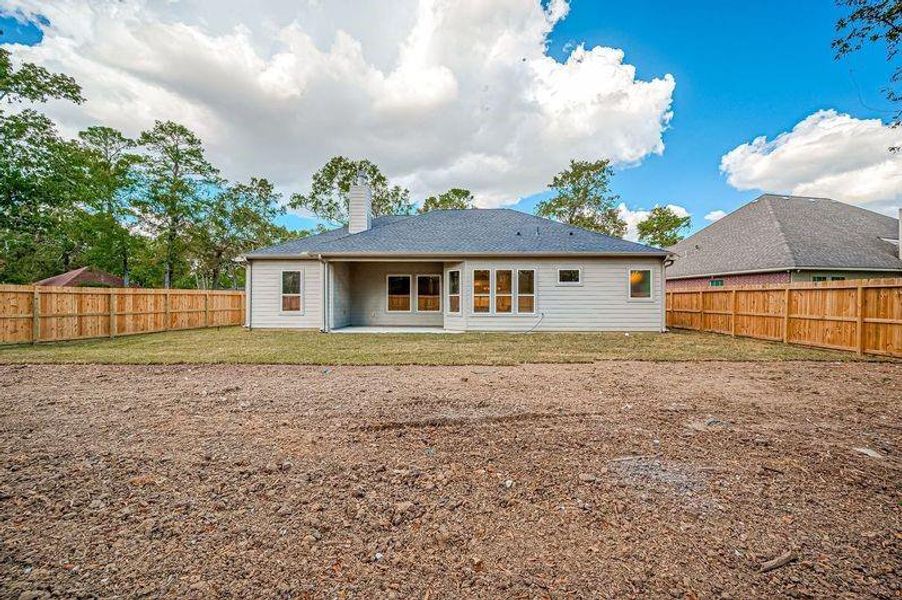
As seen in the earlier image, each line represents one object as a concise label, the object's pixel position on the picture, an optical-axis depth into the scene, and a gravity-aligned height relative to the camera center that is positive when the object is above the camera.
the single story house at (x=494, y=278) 12.23 +0.76
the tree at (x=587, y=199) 26.86 +7.54
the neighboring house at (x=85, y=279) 26.08 +1.48
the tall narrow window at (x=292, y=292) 13.12 +0.25
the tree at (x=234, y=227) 25.83 +5.34
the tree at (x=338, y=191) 25.66 +7.76
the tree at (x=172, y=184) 22.84 +7.33
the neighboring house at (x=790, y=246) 15.35 +2.55
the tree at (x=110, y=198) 22.59 +6.28
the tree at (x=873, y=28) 5.45 +4.19
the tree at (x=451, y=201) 29.31 +7.98
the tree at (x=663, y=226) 29.66 +6.03
